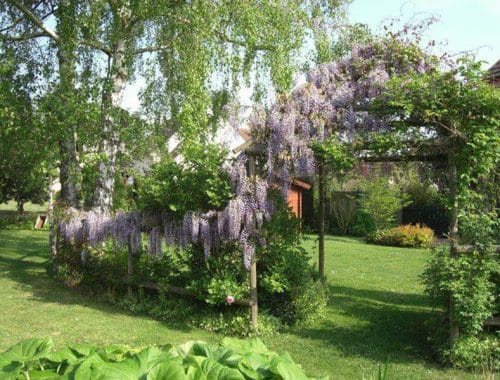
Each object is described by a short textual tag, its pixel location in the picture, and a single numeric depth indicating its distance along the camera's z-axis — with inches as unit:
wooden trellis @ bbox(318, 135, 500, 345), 235.9
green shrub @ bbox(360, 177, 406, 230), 733.3
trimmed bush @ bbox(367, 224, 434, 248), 669.3
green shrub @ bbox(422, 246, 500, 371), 225.9
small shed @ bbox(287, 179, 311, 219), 795.5
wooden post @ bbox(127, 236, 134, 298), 332.2
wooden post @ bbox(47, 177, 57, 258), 414.3
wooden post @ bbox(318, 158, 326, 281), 343.0
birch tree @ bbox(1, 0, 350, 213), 384.5
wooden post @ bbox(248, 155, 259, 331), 277.7
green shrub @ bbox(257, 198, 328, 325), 287.1
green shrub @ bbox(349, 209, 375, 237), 770.8
